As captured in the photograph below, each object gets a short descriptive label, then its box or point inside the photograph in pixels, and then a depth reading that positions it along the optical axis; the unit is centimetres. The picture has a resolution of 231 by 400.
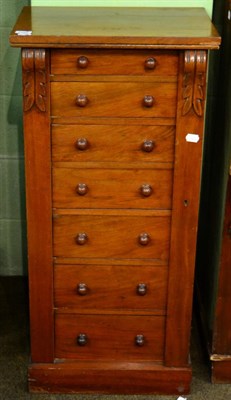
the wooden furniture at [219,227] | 301
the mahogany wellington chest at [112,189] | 264
